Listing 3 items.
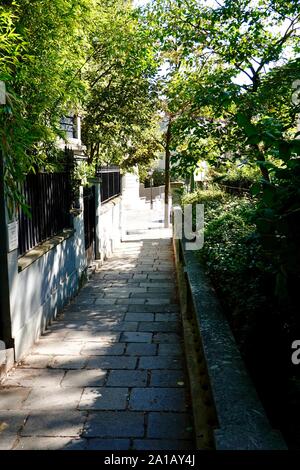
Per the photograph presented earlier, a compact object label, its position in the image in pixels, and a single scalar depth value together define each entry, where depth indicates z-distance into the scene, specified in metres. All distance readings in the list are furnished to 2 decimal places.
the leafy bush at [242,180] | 10.22
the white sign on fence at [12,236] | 4.37
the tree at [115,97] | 9.50
